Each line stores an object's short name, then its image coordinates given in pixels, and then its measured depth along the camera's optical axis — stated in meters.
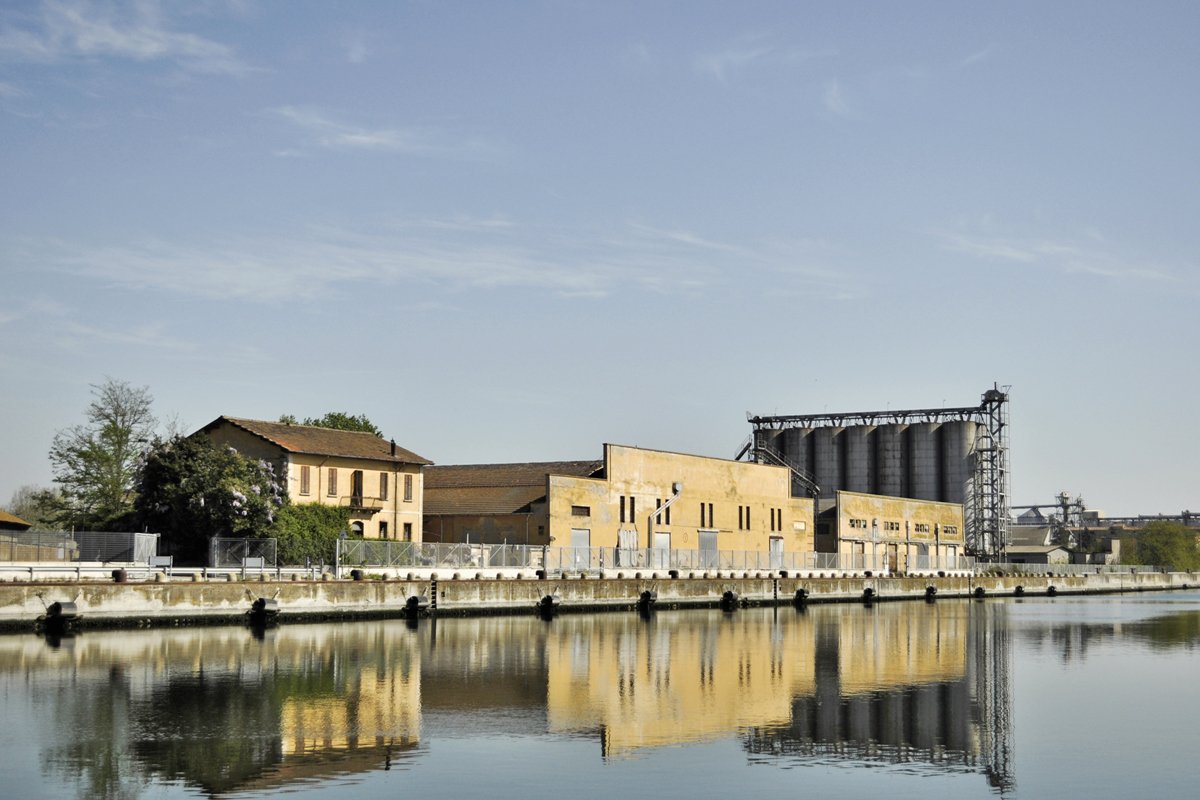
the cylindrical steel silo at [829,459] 124.94
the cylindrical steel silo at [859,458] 123.19
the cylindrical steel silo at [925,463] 120.00
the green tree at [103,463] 74.88
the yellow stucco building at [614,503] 75.12
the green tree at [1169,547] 163.38
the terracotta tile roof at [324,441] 66.88
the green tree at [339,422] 103.56
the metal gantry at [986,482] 118.69
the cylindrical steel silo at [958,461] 118.56
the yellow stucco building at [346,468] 66.31
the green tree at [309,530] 59.69
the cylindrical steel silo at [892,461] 121.69
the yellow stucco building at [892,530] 100.69
